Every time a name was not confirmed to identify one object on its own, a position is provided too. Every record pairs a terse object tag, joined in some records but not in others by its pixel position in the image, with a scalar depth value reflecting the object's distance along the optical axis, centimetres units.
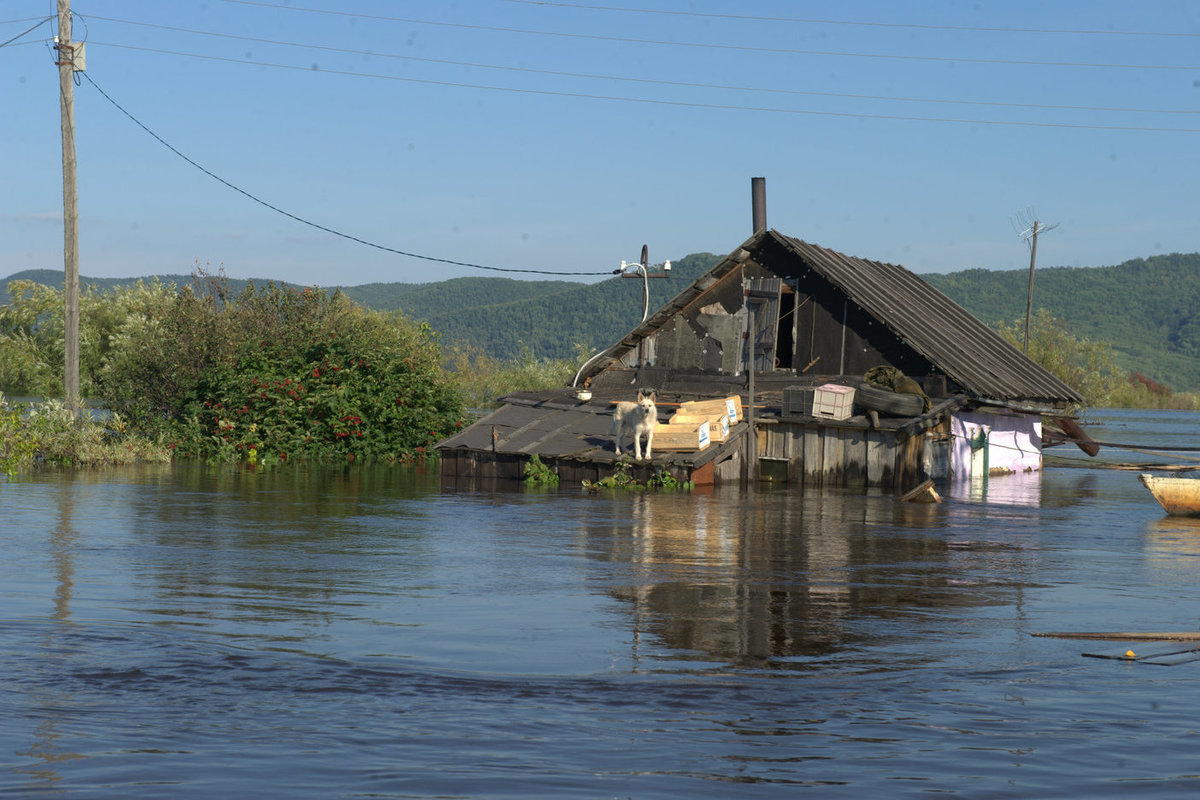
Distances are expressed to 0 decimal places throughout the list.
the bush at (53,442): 3138
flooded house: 3028
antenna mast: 7327
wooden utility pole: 3331
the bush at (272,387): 3731
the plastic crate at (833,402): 3053
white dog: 2902
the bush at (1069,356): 8494
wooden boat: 2447
